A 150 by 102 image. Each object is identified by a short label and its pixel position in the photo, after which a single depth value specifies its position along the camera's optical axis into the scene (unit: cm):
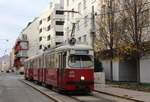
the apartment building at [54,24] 6199
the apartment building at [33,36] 8288
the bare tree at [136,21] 2040
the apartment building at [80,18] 3770
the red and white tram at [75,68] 1634
